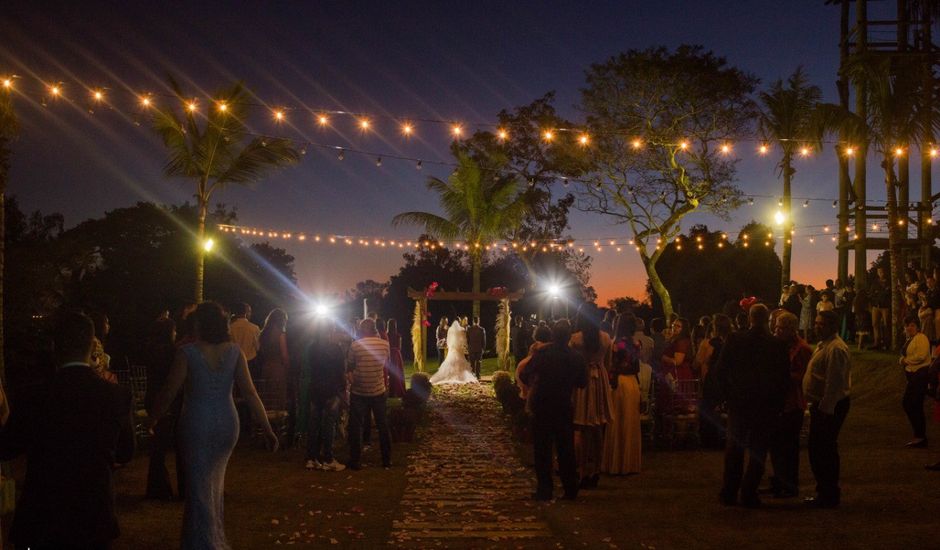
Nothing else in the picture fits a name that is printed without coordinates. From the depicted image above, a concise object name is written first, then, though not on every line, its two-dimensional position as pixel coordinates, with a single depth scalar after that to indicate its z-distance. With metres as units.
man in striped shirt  10.11
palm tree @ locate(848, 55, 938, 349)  18.88
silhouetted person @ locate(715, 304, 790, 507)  7.58
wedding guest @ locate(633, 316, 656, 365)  11.58
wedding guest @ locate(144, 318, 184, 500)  8.16
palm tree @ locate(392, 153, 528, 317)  31.83
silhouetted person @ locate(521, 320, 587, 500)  8.16
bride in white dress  24.08
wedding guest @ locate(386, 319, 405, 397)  16.58
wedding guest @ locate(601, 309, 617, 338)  12.67
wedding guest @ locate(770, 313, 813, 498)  8.18
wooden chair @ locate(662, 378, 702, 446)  11.45
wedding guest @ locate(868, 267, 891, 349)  21.83
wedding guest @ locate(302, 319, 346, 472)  9.98
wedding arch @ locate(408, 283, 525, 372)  25.88
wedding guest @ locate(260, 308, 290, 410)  11.85
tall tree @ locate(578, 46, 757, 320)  28.36
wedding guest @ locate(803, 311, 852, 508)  7.81
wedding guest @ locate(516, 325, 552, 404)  9.25
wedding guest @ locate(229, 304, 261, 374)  11.25
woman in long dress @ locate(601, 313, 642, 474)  9.47
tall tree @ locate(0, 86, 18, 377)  11.22
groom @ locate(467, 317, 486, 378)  23.69
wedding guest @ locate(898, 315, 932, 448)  11.30
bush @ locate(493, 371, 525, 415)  13.11
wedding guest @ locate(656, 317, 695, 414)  11.43
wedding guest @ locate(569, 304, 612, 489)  8.80
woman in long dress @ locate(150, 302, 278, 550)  5.04
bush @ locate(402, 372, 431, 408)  14.05
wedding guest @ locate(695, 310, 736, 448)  10.46
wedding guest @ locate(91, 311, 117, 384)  9.56
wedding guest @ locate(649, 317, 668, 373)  12.14
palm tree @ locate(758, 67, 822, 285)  25.59
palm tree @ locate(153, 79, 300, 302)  18.66
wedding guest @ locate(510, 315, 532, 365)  20.67
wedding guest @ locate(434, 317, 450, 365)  26.89
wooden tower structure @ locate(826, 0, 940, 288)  26.14
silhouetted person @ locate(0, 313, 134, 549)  3.68
